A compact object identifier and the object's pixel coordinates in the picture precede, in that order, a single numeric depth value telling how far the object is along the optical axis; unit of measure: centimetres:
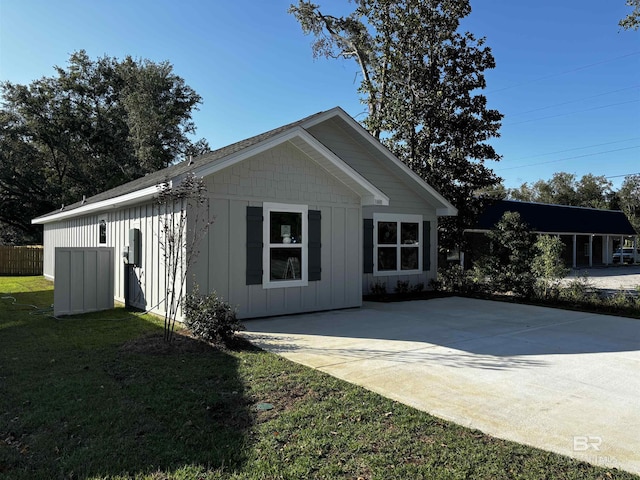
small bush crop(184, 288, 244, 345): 631
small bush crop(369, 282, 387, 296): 1210
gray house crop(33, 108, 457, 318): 795
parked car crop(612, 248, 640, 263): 3281
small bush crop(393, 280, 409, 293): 1262
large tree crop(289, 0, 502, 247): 1476
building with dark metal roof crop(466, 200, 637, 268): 2392
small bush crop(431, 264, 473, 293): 1337
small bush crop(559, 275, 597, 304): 1084
